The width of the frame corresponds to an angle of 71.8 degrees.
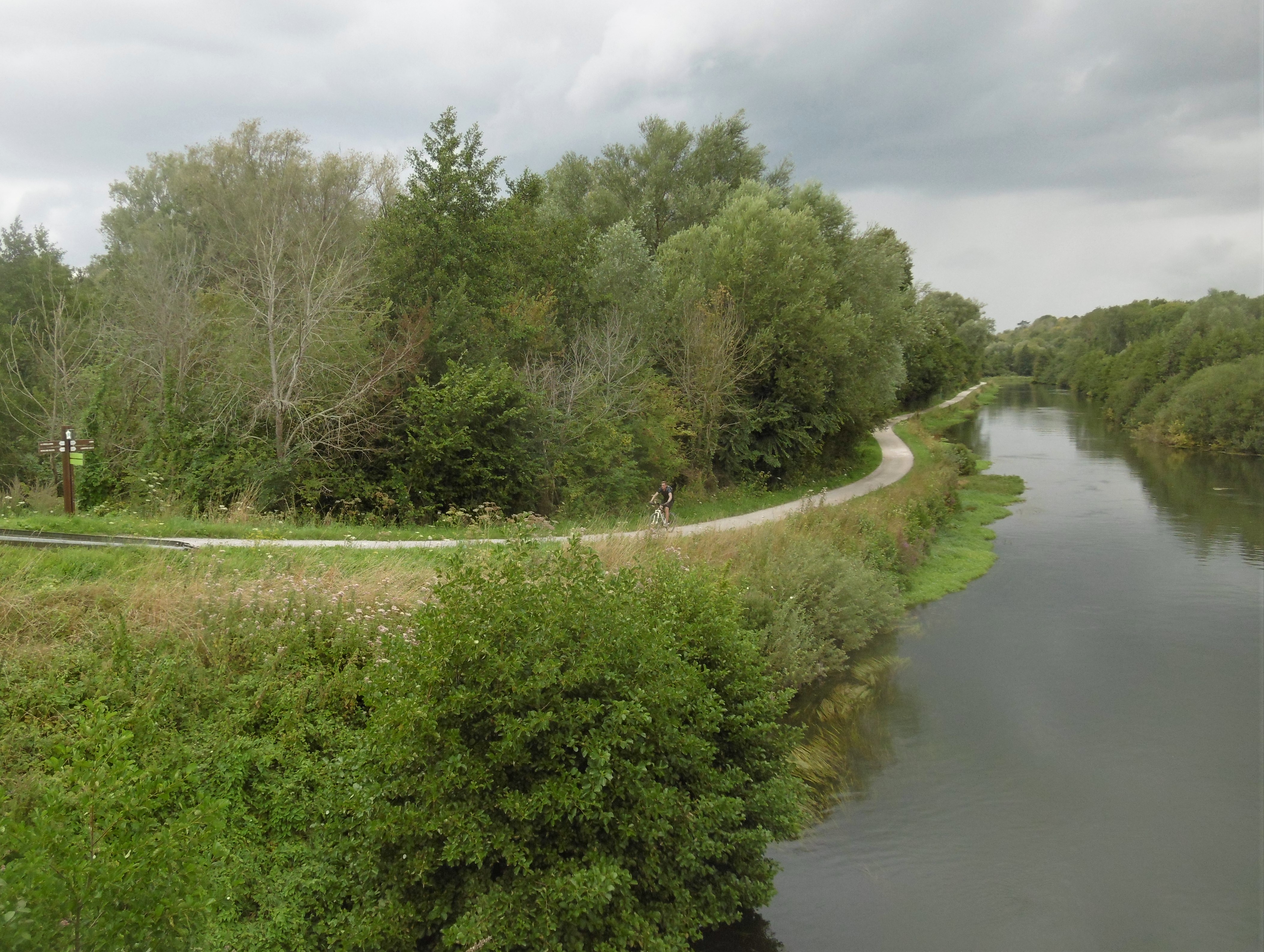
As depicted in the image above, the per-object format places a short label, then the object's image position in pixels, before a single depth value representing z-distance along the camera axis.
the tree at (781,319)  26.75
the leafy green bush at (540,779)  5.95
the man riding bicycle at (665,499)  19.12
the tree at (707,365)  24.92
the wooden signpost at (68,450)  13.28
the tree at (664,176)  35.44
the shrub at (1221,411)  44.00
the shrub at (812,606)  12.95
